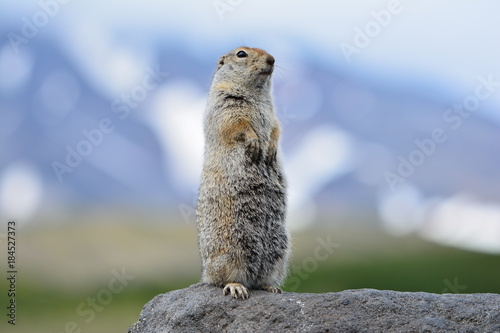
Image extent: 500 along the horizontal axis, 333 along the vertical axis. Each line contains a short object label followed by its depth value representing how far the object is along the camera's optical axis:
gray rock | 12.52
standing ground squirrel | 13.66
